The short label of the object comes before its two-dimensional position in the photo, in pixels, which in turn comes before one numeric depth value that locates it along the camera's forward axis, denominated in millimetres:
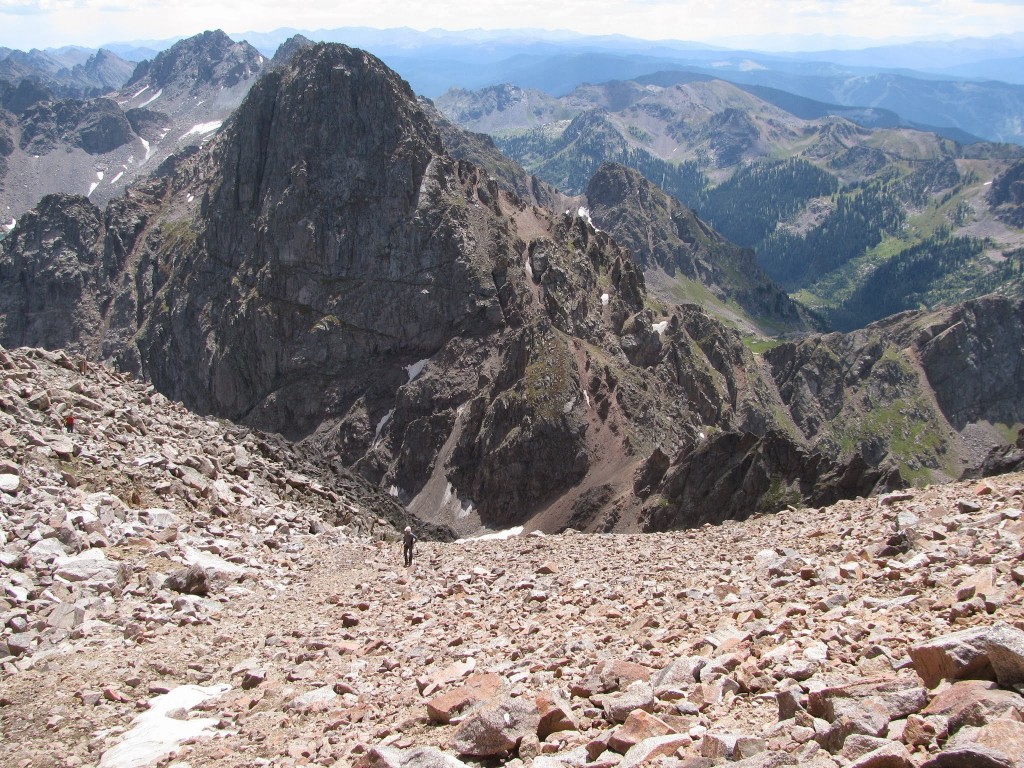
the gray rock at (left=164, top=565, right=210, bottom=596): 24297
